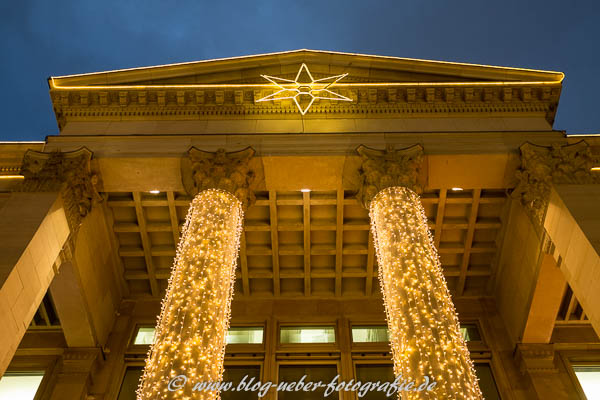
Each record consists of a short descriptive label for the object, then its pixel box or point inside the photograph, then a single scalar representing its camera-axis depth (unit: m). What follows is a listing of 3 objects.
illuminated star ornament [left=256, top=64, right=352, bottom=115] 18.77
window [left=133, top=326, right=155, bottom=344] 19.77
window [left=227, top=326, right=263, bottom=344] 19.53
